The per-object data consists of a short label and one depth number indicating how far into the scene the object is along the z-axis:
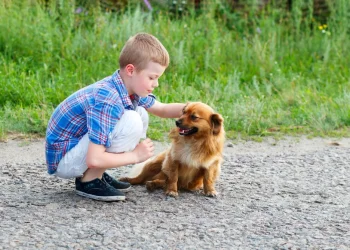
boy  7.08
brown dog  7.56
